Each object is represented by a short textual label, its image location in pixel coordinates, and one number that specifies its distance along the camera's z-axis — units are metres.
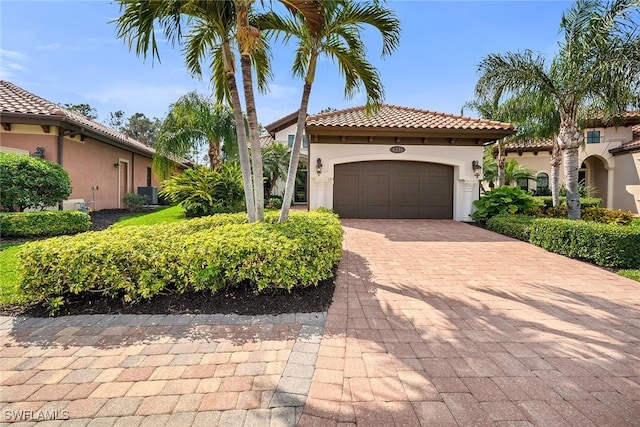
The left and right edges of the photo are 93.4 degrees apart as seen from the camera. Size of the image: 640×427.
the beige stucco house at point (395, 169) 12.16
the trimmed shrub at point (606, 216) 11.12
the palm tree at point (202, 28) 4.27
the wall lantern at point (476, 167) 12.12
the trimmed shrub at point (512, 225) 8.45
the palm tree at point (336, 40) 5.09
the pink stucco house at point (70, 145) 10.09
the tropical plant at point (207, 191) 11.30
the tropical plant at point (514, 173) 18.86
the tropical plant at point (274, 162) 18.12
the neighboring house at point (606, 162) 17.12
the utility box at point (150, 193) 17.17
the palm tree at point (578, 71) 7.48
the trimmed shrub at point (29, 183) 7.92
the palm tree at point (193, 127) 14.16
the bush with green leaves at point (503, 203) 11.07
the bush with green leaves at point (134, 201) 15.01
